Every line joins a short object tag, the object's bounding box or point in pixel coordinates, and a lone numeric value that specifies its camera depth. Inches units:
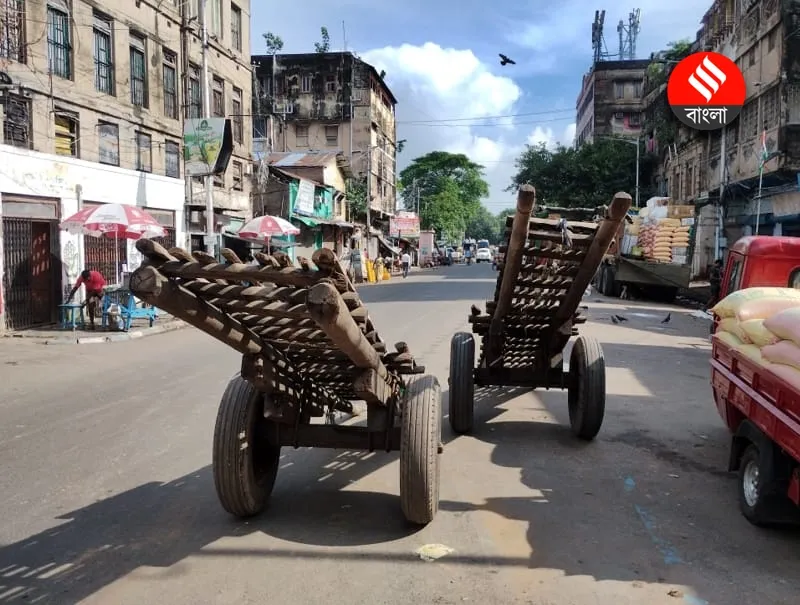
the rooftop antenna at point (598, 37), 2419.3
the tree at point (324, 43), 2194.9
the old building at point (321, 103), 2082.9
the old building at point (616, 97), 2507.4
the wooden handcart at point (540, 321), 201.3
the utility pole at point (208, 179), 783.3
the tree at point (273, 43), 2128.4
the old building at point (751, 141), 882.1
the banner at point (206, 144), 778.8
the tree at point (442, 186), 3093.0
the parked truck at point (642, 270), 899.4
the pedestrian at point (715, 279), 761.7
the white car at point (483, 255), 3152.1
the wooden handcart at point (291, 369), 124.1
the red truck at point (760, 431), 155.9
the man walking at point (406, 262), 1728.6
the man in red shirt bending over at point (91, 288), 604.4
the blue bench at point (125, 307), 594.2
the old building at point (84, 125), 598.5
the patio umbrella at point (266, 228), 832.9
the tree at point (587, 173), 1700.3
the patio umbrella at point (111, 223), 571.2
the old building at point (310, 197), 1309.1
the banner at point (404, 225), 2241.6
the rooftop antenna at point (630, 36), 2593.5
